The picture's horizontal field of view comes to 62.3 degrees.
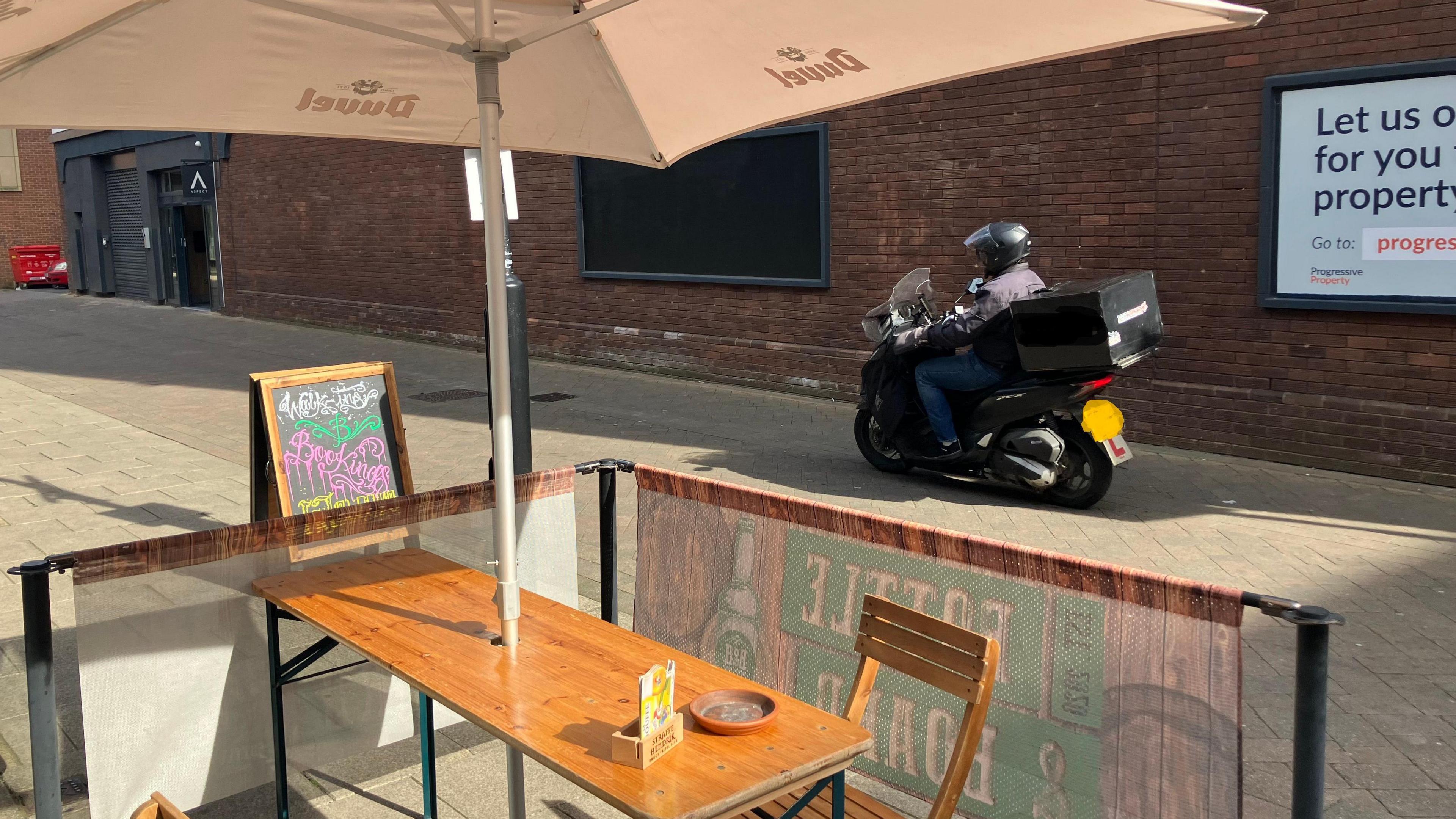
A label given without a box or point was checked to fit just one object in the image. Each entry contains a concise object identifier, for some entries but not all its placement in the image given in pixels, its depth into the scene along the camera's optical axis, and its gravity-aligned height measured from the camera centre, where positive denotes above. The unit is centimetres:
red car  3356 +8
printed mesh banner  279 -106
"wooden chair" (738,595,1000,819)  286 -103
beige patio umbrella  322 +60
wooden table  245 -105
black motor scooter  717 -95
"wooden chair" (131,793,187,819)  210 -95
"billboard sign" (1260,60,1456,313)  795 +34
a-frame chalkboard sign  559 -84
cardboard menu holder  248 -99
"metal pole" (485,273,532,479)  671 -68
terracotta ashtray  263 -103
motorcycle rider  761 -52
